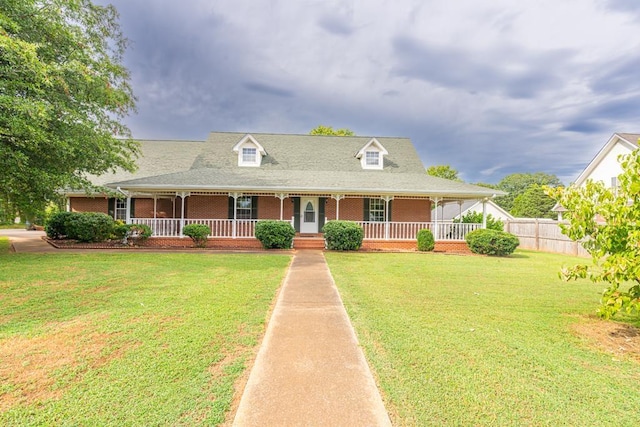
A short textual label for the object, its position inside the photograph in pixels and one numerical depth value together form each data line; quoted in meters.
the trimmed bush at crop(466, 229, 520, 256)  13.23
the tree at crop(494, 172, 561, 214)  75.81
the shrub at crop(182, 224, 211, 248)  13.57
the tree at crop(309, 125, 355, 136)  35.01
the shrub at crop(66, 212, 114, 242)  13.54
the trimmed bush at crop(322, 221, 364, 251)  13.32
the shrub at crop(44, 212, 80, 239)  14.91
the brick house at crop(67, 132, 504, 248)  14.55
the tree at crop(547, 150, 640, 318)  3.73
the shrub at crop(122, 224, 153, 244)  13.70
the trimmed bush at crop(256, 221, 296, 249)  13.40
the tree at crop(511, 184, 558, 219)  51.34
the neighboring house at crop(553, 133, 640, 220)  22.80
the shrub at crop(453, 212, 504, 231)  17.61
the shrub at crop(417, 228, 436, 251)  14.30
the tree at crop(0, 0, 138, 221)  9.22
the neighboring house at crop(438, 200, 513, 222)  30.92
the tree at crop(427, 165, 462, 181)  45.83
